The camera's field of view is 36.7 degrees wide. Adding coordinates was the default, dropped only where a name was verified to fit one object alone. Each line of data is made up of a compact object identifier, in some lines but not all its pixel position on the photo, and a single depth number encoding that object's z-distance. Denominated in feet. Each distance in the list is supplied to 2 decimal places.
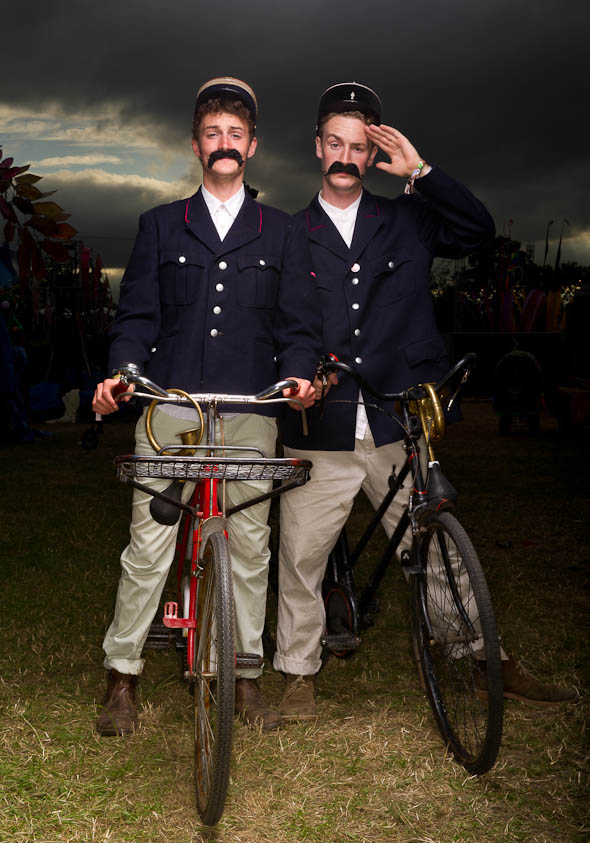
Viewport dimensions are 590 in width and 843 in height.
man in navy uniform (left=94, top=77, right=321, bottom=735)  10.04
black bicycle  9.44
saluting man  10.72
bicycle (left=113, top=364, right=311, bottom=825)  7.50
